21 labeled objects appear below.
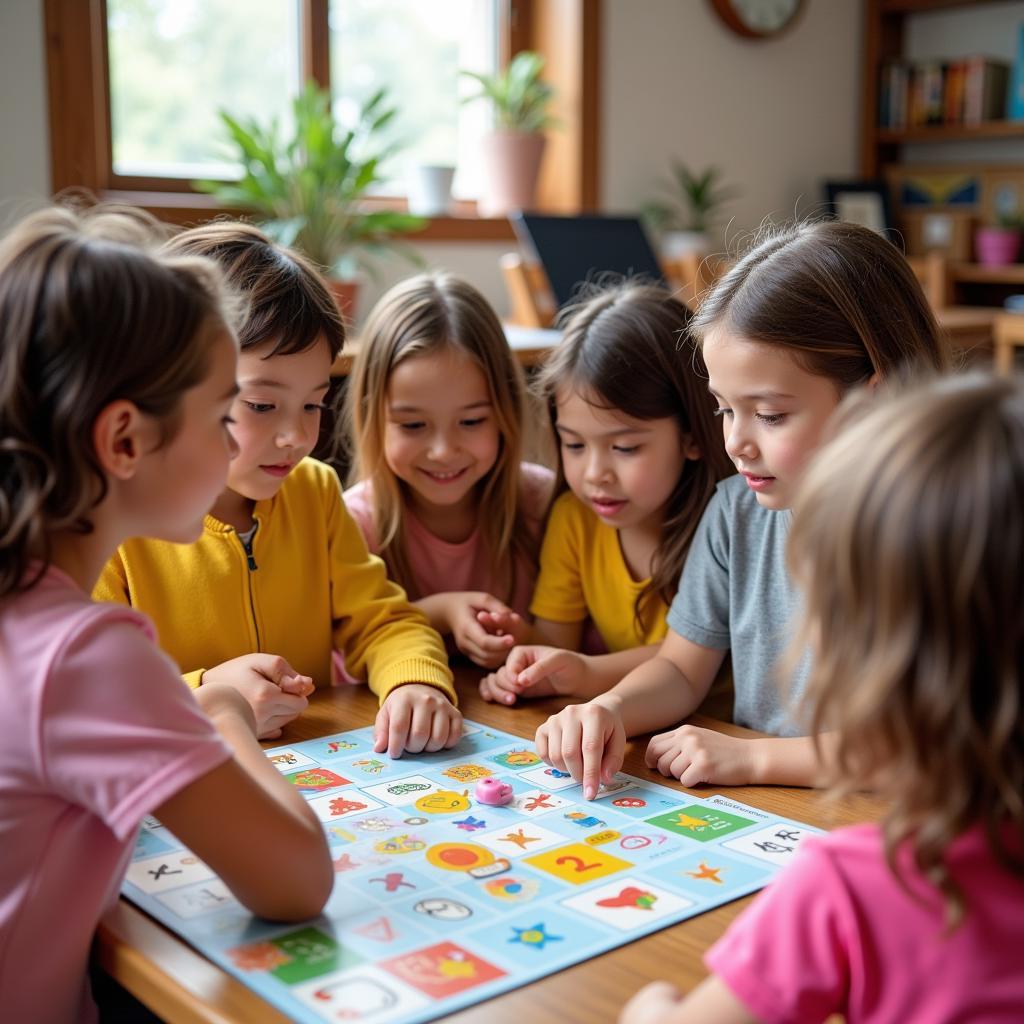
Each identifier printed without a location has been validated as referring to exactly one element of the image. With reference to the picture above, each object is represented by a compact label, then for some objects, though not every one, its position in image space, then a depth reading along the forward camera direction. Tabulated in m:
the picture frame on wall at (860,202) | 4.61
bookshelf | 4.55
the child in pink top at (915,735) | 0.60
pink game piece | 1.08
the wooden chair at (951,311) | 3.77
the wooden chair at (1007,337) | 3.60
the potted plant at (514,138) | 3.75
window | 3.05
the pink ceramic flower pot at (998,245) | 4.47
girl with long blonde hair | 1.72
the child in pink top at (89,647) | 0.80
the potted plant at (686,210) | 4.16
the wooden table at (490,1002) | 0.76
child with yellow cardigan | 1.42
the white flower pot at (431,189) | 3.67
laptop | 3.18
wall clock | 4.23
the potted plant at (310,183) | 3.04
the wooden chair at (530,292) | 3.29
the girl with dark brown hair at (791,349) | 1.29
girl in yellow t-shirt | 1.64
